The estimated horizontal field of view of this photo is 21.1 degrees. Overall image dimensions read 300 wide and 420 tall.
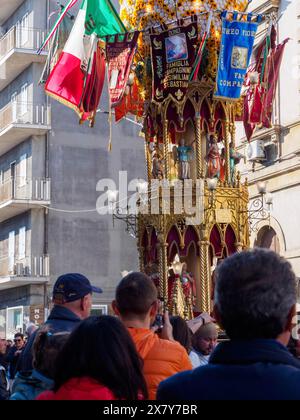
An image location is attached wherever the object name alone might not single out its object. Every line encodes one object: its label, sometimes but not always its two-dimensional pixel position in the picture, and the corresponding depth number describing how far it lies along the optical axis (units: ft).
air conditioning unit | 74.54
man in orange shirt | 15.01
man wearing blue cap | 17.43
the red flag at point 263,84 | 55.67
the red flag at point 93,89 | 53.31
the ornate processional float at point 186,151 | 52.85
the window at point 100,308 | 99.98
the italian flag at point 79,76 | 53.31
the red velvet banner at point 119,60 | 52.06
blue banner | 51.29
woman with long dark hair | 10.82
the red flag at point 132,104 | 58.75
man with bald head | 24.77
